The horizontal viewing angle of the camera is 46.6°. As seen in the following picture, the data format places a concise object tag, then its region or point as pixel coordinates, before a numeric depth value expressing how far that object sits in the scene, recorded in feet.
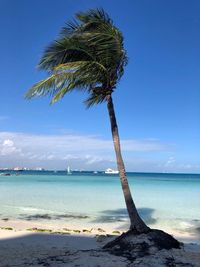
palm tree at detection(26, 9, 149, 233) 20.81
